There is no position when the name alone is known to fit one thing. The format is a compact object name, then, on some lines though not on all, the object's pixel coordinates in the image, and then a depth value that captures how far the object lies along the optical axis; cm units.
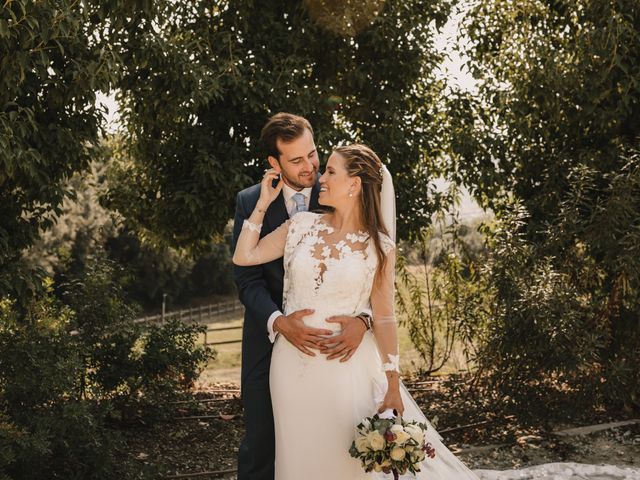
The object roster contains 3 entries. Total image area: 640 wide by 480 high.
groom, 352
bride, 333
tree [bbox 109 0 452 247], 620
